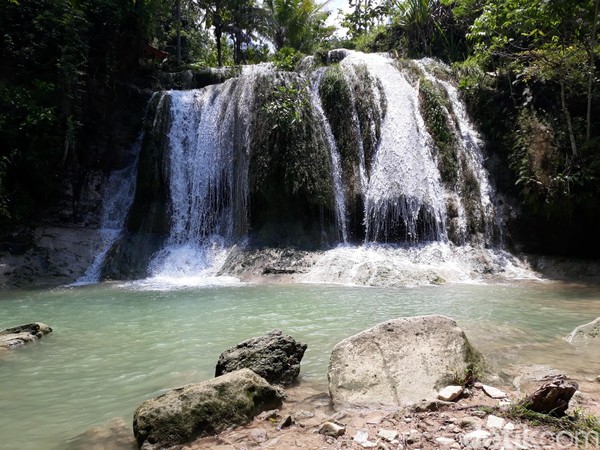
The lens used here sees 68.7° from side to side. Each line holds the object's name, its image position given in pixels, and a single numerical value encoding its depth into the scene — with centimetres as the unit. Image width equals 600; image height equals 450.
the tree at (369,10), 1504
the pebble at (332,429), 277
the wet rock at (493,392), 308
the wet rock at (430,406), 296
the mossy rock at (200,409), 298
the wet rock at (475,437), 242
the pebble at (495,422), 257
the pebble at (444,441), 247
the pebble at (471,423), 260
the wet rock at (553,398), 258
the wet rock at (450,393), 308
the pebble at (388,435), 263
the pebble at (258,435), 290
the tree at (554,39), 1139
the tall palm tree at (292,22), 2578
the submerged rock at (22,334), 565
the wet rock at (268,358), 409
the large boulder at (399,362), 332
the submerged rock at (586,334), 493
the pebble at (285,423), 305
